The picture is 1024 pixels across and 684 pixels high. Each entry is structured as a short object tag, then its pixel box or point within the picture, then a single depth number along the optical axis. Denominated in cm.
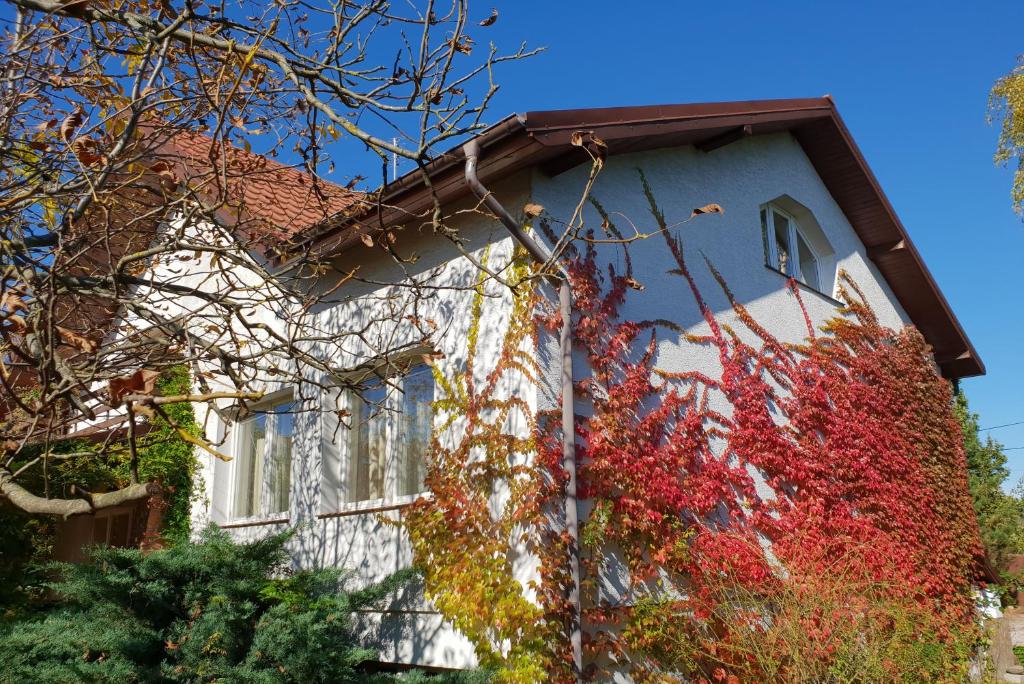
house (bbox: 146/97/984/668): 728
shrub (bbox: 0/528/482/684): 576
